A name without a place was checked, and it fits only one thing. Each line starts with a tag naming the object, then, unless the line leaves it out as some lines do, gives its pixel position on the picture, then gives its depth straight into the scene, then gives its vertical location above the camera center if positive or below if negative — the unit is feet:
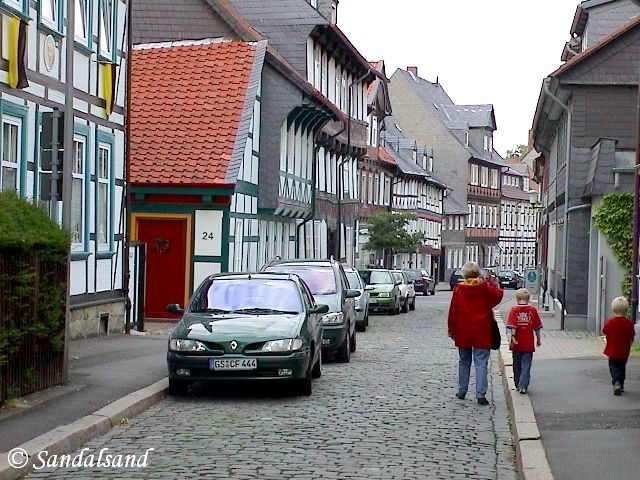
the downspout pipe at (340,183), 155.22 +9.34
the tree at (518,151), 506.56 +45.07
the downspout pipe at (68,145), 43.62 +3.75
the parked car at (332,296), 62.34 -2.33
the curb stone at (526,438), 29.45 -5.18
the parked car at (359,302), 94.17 -3.74
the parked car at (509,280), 267.18 -5.08
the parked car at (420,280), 200.95 -4.17
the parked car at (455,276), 219.96 -3.81
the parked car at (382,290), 126.00 -3.71
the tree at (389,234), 197.88 +3.42
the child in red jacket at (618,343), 45.42 -3.18
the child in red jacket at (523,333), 46.62 -2.92
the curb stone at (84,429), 29.27 -5.17
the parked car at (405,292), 133.59 -4.19
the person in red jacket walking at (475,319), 45.60 -2.36
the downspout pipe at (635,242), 70.44 +1.05
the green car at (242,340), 44.73 -3.29
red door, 96.58 -0.95
